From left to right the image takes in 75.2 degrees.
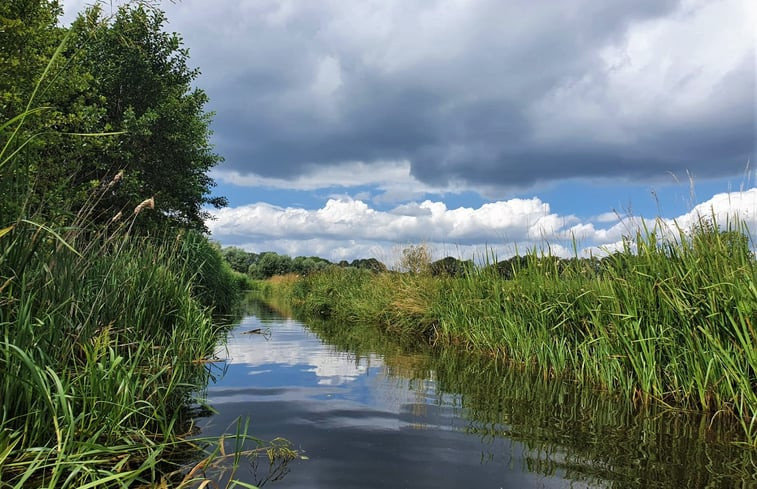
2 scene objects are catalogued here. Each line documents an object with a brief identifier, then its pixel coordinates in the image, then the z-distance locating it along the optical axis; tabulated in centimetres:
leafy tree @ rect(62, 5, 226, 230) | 1965
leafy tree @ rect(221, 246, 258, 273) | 8091
